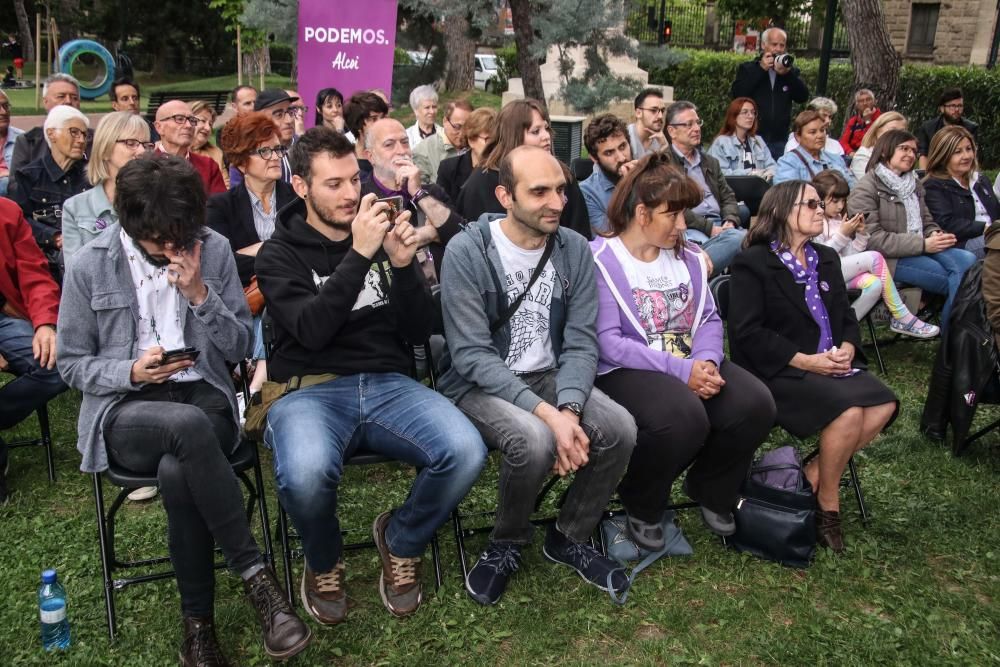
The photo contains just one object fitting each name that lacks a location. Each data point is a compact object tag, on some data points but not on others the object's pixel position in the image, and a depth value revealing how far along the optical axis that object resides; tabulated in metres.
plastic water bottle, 3.01
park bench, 11.76
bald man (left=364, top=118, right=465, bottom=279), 4.37
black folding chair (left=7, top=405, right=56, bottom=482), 4.27
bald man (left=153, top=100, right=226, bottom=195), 5.37
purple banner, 7.90
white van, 29.86
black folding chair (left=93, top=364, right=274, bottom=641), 3.08
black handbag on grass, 3.60
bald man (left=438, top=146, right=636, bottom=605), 3.33
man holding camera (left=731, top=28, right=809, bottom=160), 9.55
